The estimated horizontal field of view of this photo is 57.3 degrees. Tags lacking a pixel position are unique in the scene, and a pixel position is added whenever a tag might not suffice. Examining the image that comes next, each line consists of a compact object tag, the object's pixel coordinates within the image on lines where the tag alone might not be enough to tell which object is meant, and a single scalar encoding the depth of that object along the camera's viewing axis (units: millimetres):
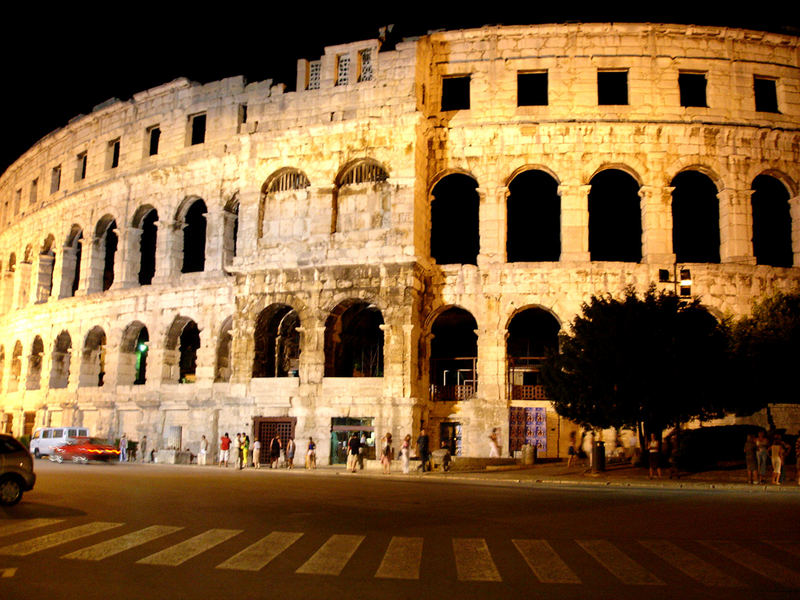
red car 28094
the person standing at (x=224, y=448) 27531
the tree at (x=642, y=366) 21328
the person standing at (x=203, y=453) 28609
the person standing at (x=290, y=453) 26044
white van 30094
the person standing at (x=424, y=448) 23703
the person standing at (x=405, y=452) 23562
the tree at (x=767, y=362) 22688
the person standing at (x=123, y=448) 30719
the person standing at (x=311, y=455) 25219
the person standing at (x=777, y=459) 19453
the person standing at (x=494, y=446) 25438
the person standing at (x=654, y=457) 20844
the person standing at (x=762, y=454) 19891
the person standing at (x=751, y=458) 19656
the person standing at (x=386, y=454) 23438
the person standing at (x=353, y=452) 23781
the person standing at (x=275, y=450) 26391
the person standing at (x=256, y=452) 26531
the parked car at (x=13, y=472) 13120
